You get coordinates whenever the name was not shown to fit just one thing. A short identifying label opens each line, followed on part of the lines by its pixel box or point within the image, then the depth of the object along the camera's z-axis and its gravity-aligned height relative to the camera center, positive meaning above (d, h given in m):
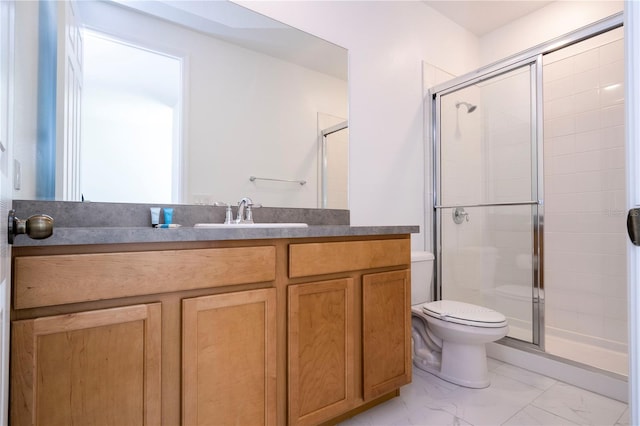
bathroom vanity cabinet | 0.84 -0.36
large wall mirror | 1.26 +0.52
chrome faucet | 1.62 +0.03
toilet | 1.74 -0.63
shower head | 2.55 +0.85
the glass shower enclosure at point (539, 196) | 2.20 +0.16
